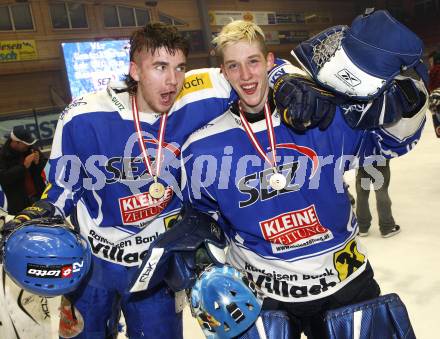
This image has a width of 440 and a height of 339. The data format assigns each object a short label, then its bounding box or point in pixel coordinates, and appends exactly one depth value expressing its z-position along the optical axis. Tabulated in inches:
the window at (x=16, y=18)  369.7
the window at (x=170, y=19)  466.0
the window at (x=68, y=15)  397.1
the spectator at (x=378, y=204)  148.6
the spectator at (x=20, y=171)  150.1
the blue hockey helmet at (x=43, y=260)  57.3
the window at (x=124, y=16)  429.0
